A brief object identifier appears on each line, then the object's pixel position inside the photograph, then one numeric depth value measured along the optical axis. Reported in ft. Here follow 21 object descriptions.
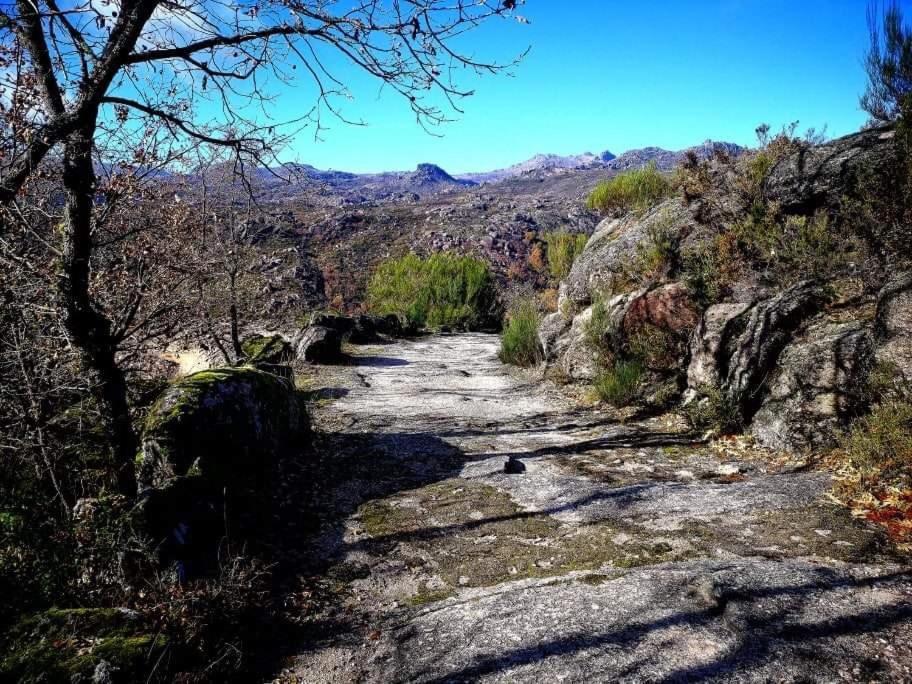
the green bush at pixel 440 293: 68.28
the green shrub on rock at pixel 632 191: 39.06
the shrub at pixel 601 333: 25.86
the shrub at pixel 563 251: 49.90
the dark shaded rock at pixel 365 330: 48.73
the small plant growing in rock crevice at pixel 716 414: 17.97
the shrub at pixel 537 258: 111.99
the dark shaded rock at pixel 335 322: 42.47
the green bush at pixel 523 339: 36.37
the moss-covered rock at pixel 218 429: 13.12
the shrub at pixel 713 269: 22.34
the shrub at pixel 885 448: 12.01
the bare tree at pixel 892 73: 21.76
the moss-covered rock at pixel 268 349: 33.96
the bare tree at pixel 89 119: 9.39
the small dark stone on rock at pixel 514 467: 16.61
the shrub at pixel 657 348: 23.18
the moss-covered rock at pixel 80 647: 6.70
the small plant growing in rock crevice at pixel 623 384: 23.36
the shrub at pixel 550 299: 43.04
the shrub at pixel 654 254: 26.58
